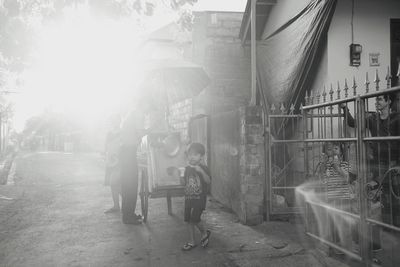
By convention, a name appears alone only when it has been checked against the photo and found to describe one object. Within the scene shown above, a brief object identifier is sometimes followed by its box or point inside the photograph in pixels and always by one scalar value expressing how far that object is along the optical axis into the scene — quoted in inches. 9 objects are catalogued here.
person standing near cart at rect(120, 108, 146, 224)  243.4
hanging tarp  263.0
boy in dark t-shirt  189.6
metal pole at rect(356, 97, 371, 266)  142.6
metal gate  138.7
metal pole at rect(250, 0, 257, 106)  247.6
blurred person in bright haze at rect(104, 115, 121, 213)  271.9
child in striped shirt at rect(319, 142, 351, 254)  159.6
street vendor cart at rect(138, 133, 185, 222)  239.9
